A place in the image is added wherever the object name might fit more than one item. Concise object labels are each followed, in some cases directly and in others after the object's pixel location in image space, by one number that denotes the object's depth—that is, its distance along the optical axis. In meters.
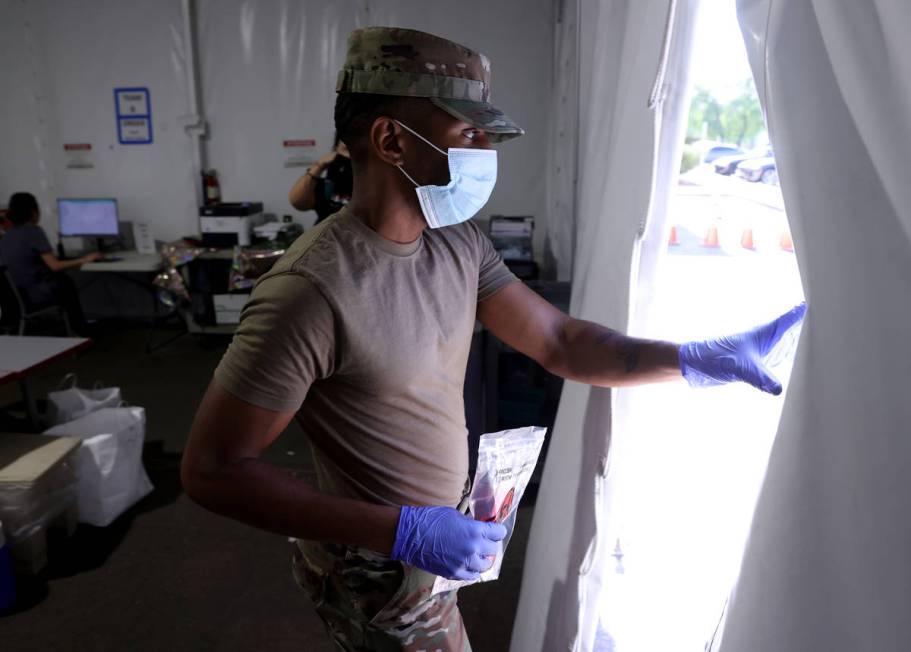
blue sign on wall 4.96
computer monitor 4.84
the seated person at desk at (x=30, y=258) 4.12
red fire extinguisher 5.01
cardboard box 4.59
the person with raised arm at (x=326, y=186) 3.07
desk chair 3.90
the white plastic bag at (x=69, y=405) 2.78
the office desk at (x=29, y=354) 2.39
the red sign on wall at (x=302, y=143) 4.89
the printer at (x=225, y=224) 4.59
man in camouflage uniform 0.92
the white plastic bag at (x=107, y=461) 2.46
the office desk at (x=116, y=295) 5.22
